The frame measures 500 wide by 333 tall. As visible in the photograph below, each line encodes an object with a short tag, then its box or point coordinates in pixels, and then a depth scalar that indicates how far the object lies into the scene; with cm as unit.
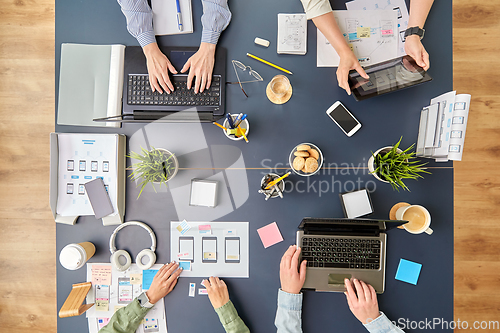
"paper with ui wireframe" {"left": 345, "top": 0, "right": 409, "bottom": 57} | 121
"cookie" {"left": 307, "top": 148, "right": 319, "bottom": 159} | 115
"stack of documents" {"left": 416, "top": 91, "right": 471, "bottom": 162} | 96
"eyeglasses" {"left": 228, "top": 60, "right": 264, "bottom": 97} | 123
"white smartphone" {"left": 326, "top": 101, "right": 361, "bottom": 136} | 120
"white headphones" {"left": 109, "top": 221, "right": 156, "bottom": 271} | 120
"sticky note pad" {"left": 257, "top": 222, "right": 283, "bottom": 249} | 122
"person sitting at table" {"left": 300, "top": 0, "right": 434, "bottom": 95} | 114
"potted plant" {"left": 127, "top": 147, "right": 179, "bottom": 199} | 115
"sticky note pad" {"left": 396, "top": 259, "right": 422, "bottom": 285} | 119
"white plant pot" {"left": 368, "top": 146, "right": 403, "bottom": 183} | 114
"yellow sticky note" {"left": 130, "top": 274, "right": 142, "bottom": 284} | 123
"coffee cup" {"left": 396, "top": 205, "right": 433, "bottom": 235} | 113
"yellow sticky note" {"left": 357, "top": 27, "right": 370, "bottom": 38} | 121
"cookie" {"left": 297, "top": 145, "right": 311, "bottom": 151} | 115
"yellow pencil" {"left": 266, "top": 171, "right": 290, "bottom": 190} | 113
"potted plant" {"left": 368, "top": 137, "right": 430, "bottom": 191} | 109
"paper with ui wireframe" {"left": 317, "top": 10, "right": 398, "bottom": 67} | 121
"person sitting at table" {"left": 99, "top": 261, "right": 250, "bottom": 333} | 116
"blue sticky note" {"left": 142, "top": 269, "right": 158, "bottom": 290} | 123
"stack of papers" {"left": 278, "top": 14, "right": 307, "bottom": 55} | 122
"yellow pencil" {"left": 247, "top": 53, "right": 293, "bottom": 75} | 122
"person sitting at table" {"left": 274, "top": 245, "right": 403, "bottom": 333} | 113
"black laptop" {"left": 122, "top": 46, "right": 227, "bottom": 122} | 121
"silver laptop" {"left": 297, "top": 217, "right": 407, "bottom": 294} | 115
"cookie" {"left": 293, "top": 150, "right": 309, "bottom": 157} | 113
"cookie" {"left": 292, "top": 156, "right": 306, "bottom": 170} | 112
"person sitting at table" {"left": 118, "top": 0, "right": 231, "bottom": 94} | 118
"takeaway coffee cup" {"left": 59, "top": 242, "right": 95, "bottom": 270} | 112
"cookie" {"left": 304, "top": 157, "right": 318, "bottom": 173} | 113
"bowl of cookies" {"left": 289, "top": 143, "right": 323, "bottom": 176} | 113
